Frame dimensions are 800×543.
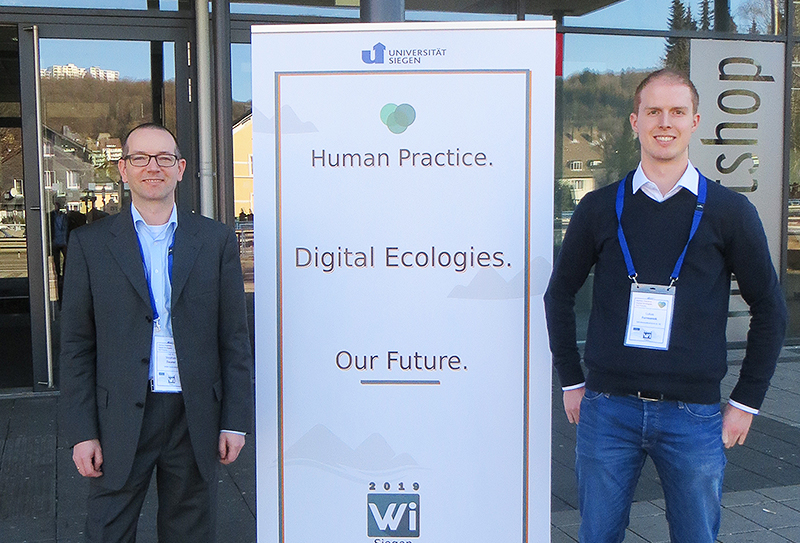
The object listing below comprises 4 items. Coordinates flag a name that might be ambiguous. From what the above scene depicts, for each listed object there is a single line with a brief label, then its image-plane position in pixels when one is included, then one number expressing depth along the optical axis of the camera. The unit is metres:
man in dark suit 2.47
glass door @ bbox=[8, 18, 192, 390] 6.11
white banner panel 2.49
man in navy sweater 2.32
